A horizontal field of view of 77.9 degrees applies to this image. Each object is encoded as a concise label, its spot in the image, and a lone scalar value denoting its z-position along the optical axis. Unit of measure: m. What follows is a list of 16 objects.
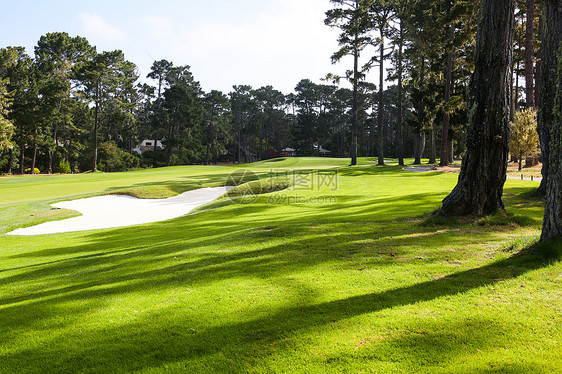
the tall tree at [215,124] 78.38
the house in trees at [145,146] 88.69
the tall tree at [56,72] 43.96
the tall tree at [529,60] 24.16
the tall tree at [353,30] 33.16
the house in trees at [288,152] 90.25
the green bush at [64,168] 45.97
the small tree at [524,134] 24.95
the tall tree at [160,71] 75.94
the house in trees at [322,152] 85.66
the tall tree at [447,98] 28.00
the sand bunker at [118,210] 13.73
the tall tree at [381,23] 33.20
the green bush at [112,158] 52.69
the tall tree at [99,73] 48.44
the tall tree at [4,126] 34.34
